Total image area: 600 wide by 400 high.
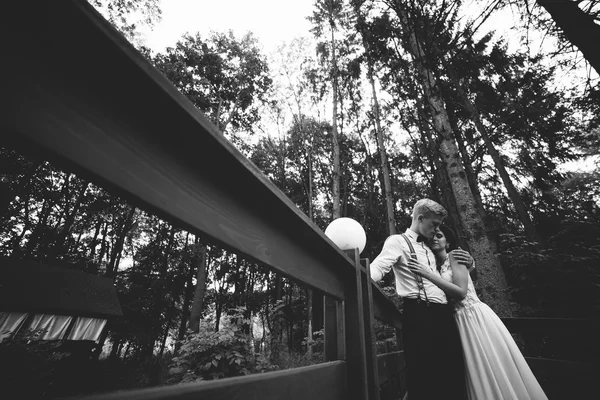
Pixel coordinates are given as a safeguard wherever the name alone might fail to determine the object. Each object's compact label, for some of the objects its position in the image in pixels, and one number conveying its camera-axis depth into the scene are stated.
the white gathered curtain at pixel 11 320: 8.59
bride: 1.75
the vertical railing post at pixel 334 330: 1.21
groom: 1.85
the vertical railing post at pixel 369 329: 1.32
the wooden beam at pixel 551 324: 2.25
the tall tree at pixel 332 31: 12.26
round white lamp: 2.03
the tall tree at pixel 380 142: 10.25
